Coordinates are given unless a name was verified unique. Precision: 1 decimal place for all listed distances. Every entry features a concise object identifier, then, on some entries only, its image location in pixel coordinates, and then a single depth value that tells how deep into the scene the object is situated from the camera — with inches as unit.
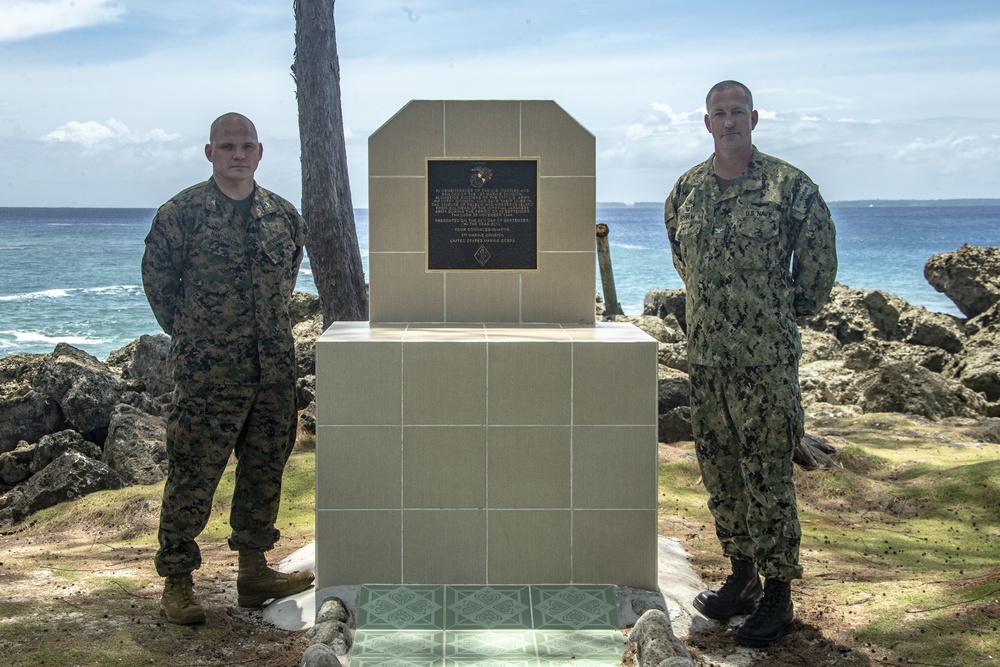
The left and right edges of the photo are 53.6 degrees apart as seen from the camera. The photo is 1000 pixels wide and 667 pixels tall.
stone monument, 205.0
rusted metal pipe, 542.0
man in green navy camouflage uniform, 188.1
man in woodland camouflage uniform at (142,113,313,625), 196.7
